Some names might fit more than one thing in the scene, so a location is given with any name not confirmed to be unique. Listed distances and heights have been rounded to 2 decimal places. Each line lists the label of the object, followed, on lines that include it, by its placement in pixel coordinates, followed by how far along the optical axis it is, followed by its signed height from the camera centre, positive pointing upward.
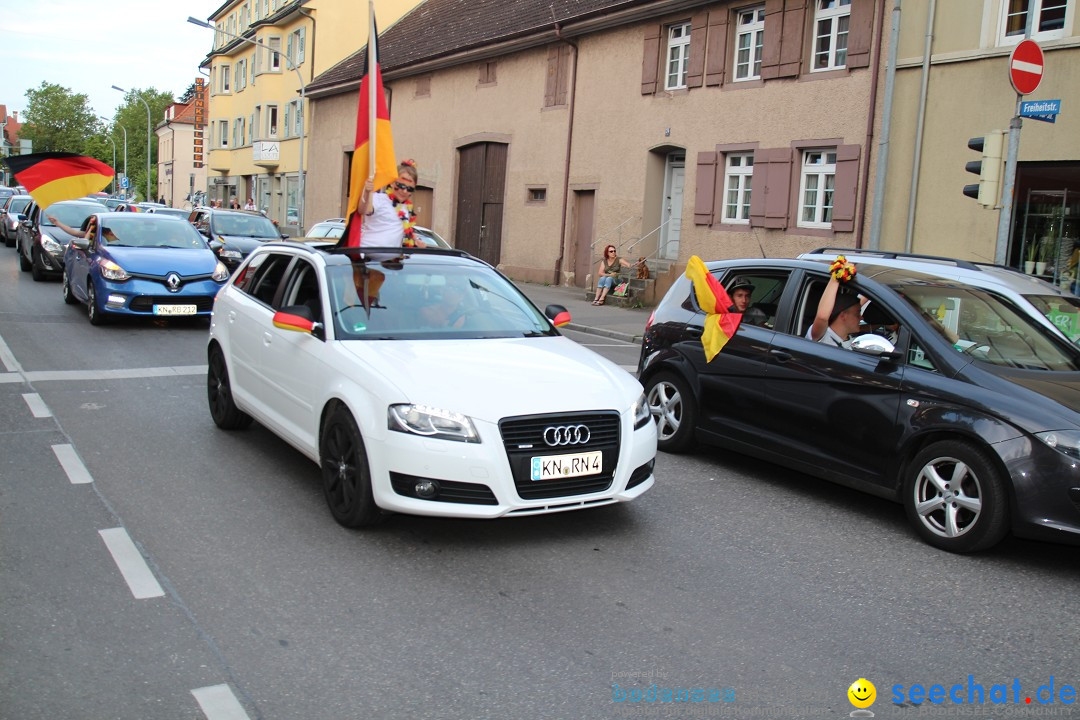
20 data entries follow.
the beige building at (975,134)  14.62 +2.19
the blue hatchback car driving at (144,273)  13.21 -0.78
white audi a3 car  4.95 -0.86
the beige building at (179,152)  87.44 +6.18
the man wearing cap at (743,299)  7.30 -0.34
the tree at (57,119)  121.75 +11.85
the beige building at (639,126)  18.38 +2.89
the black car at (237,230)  21.12 -0.17
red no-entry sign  10.11 +2.18
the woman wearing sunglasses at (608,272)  22.25 -0.59
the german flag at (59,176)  13.48 +0.50
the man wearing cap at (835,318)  6.59 -0.39
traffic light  10.45 +1.08
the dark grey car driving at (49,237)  19.80 -0.57
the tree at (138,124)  112.69 +11.46
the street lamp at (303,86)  36.50 +5.89
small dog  22.00 -0.51
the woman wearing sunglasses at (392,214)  8.22 +0.15
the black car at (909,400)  5.20 -0.86
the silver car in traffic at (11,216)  31.50 -0.28
